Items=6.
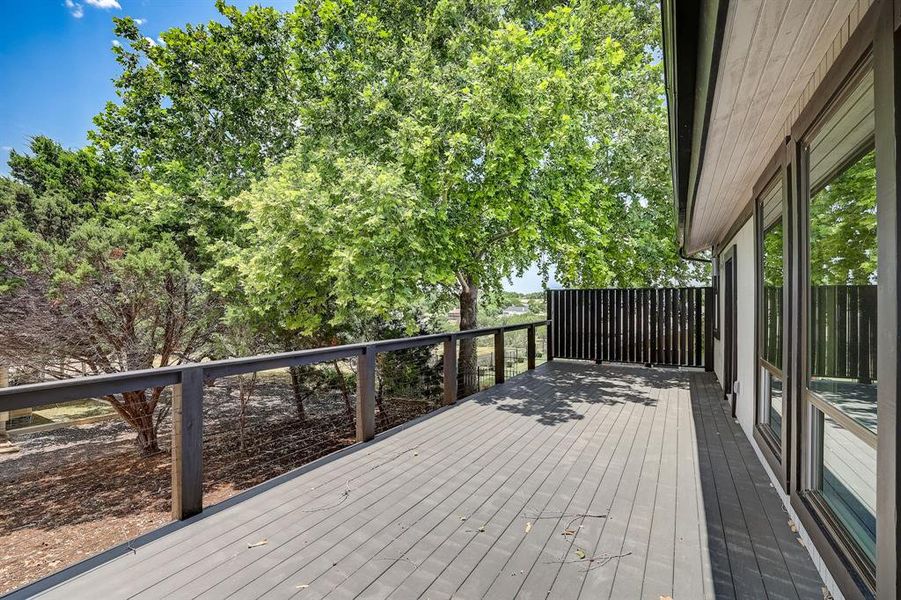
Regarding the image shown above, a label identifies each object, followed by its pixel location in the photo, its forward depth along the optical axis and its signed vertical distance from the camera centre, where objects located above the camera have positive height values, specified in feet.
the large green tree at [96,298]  22.18 +0.05
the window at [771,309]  9.12 -0.27
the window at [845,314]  5.04 -0.23
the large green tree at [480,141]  22.72 +9.53
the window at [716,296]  22.60 +0.07
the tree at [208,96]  31.12 +15.08
